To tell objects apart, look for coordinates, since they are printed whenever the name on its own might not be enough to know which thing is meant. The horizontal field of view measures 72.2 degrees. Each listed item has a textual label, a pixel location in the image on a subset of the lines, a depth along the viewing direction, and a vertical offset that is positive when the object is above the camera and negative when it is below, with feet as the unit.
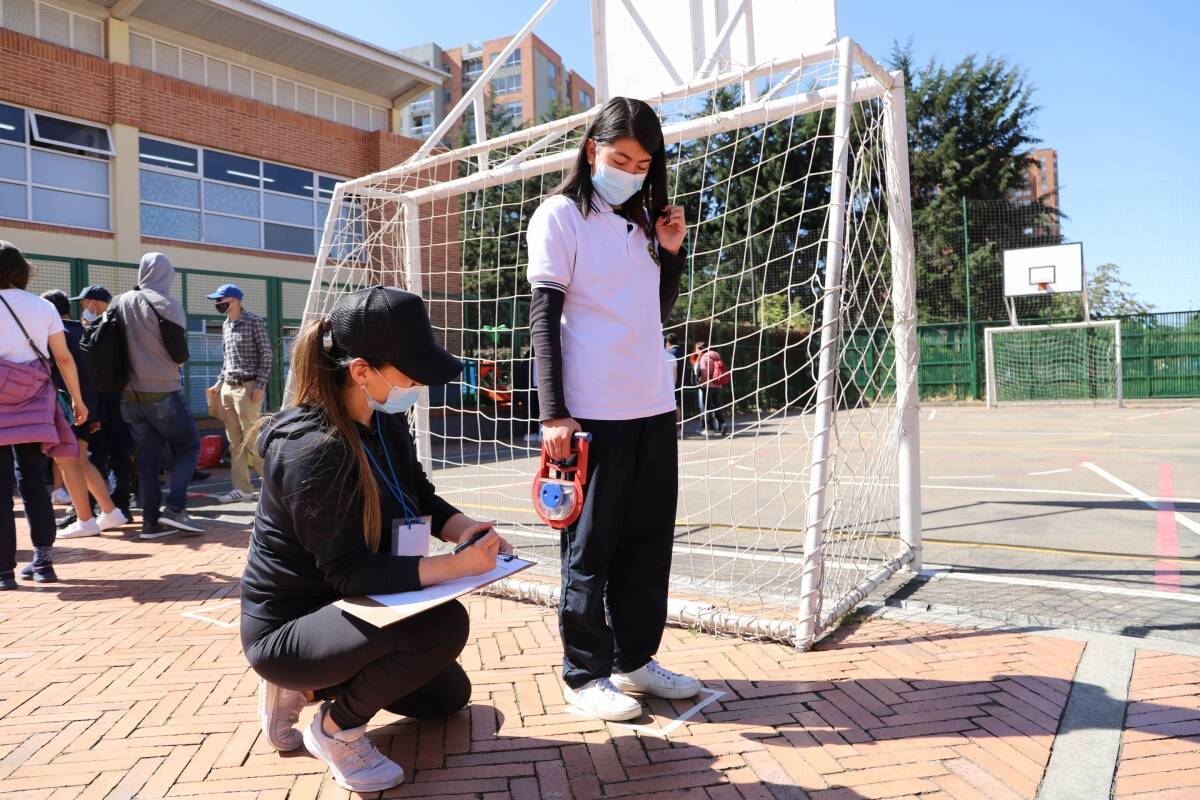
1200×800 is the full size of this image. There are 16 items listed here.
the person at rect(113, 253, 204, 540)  17.44 +0.37
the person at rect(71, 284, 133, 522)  19.56 -0.81
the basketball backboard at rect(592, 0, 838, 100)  11.66 +5.44
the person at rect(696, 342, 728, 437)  45.47 -0.02
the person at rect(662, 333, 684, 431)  41.79 +2.12
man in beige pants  22.16 +0.97
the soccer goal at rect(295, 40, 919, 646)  9.96 +0.92
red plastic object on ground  30.32 -1.80
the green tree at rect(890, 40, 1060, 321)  101.60 +30.86
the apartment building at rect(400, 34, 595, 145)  183.73 +75.03
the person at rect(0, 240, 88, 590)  13.32 +0.11
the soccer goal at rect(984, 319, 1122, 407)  70.28 +1.43
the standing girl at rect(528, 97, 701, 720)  7.90 -0.02
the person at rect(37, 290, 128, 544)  15.81 -1.36
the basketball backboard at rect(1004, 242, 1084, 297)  73.68 +9.96
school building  47.75 +17.96
